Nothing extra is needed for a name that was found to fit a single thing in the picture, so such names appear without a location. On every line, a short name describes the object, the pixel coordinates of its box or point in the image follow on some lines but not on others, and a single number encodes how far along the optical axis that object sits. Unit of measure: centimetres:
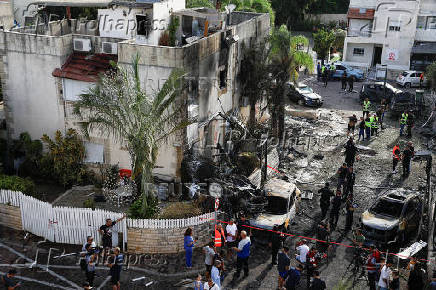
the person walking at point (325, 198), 1928
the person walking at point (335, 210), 1866
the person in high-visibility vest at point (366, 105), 3061
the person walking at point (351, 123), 2823
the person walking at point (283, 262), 1445
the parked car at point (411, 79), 3941
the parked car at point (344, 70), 4078
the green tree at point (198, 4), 3284
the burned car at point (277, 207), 1734
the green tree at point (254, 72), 2548
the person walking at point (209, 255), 1484
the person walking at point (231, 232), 1611
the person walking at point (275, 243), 1617
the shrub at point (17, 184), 1812
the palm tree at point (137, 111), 1659
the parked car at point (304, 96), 3397
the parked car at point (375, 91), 3494
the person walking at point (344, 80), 3778
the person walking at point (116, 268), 1411
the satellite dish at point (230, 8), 2614
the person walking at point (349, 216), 1848
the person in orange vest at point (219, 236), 1620
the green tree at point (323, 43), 4559
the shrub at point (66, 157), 2053
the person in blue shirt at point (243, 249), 1522
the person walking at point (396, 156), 2383
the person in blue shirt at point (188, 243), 1559
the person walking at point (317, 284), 1310
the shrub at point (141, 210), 1692
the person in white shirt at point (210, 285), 1289
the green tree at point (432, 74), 3466
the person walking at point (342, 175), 2137
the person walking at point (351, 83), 3738
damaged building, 1942
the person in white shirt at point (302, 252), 1520
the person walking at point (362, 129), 2800
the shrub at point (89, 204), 1873
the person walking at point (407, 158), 2334
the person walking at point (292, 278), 1381
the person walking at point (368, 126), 2830
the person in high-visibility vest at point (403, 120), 2856
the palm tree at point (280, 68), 2541
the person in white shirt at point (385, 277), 1400
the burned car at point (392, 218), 1752
